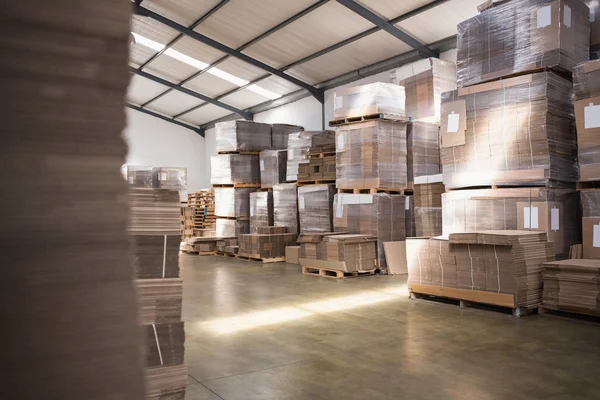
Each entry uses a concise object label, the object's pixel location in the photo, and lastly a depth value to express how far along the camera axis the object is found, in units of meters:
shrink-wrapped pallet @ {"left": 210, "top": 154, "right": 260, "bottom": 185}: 13.77
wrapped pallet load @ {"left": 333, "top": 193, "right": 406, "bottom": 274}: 9.09
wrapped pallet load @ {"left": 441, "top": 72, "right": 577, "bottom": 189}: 5.93
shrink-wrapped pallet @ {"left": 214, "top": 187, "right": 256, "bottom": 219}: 13.89
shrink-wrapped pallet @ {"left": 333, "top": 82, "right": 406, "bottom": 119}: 8.80
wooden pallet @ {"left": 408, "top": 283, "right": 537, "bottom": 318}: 5.42
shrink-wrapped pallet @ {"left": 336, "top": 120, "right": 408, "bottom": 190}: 8.95
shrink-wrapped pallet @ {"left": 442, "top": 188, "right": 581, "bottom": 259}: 5.93
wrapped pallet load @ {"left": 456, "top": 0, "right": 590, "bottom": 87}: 5.89
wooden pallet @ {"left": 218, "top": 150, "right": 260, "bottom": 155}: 13.78
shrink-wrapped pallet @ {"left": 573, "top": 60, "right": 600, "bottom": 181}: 5.59
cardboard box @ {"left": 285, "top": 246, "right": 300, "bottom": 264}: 11.23
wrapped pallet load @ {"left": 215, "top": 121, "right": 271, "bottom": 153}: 13.54
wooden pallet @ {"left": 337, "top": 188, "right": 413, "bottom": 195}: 9.14
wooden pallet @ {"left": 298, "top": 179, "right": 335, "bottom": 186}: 10.65
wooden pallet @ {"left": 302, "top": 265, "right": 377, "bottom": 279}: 8.70
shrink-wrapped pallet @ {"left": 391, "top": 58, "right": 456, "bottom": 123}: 9.45
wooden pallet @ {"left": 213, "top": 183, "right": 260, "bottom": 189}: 13.92
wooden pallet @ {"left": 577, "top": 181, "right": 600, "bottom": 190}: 5.90
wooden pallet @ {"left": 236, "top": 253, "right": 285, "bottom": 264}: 11.59
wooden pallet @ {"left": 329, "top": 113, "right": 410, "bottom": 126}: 8.83
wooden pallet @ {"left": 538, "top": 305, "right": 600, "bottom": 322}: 5.07
